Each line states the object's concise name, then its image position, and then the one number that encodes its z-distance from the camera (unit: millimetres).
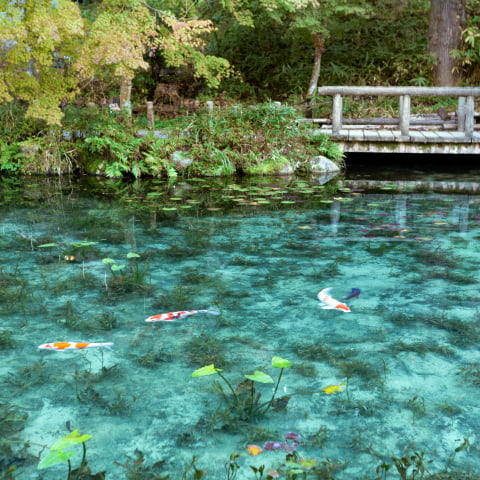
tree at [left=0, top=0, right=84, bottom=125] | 7675
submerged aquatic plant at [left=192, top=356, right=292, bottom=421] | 2342
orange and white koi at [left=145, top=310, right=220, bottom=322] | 3521
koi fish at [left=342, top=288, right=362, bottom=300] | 3914
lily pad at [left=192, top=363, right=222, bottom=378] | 2318
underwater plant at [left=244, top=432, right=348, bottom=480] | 2074
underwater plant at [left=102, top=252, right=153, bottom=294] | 4059
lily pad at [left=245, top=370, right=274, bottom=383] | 2301
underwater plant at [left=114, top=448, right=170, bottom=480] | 2115
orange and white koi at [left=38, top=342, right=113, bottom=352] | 3118
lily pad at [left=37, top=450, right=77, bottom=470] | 1872
